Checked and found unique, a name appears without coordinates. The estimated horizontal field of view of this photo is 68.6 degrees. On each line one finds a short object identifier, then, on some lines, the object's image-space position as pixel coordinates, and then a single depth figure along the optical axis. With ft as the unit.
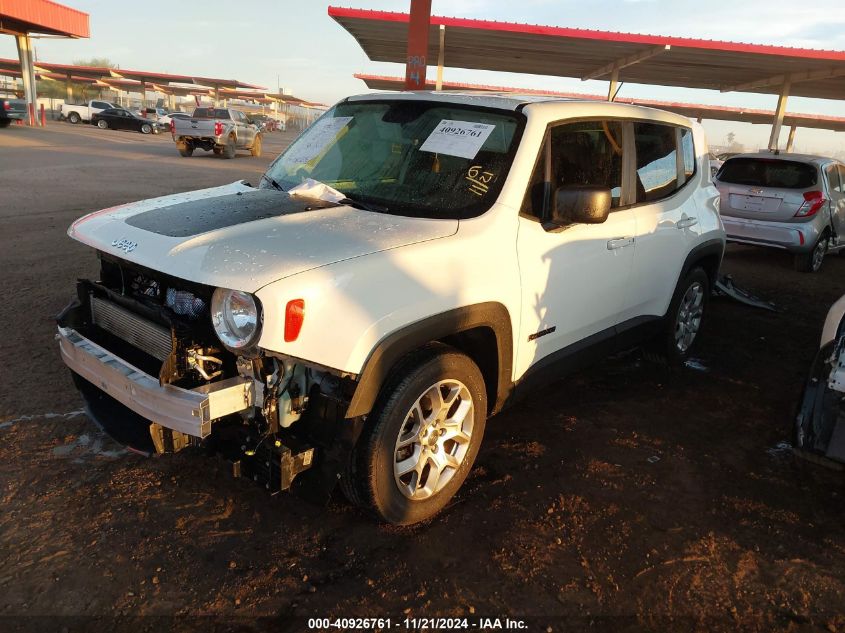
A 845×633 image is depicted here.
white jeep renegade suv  7.70
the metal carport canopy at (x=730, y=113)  107.23
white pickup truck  124.47
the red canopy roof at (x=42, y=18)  88.48
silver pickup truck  70.44
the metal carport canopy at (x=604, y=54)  52.57
